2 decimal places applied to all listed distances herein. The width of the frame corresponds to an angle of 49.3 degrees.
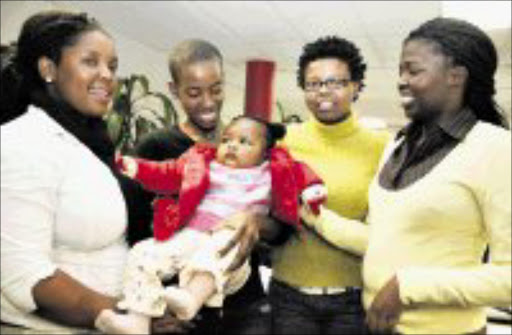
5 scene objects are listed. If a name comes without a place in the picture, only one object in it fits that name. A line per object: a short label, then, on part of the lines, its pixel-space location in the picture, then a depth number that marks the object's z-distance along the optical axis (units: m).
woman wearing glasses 2.03
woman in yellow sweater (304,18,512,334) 1.53
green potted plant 4.80
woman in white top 1.33
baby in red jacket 1.54
